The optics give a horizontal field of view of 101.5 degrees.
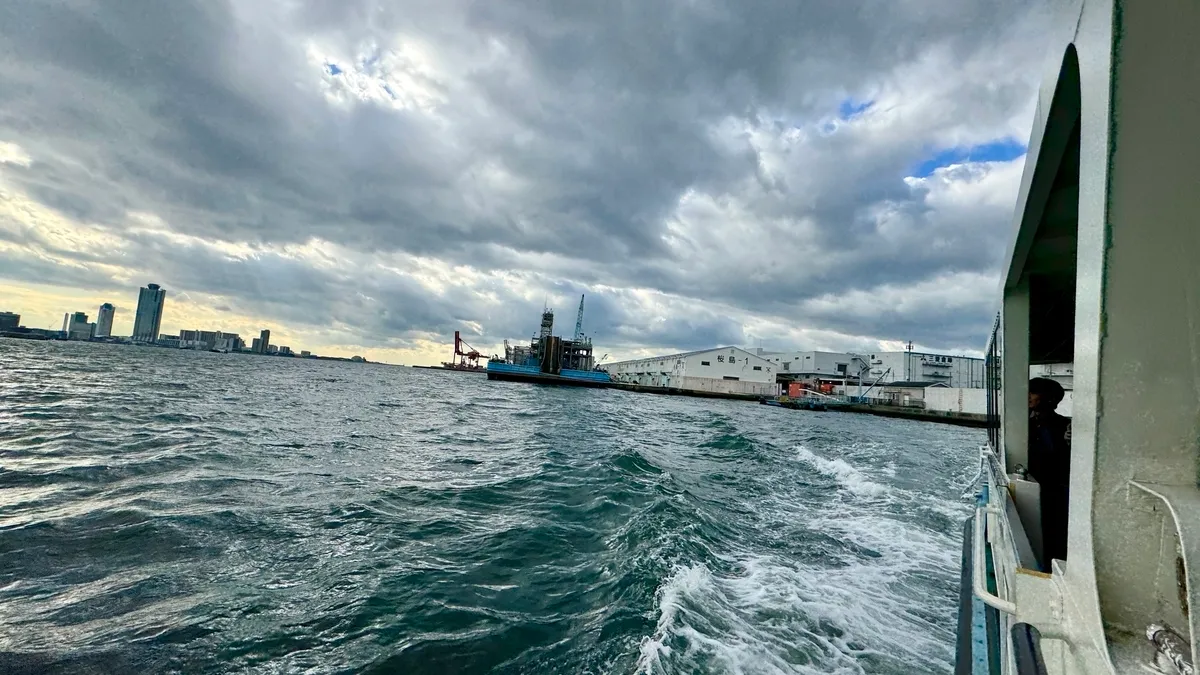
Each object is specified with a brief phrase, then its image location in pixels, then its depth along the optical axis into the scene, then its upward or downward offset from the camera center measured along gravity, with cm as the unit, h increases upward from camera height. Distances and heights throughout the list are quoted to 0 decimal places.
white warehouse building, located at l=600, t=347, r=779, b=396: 6569 +153
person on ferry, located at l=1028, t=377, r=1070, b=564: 457 -47
